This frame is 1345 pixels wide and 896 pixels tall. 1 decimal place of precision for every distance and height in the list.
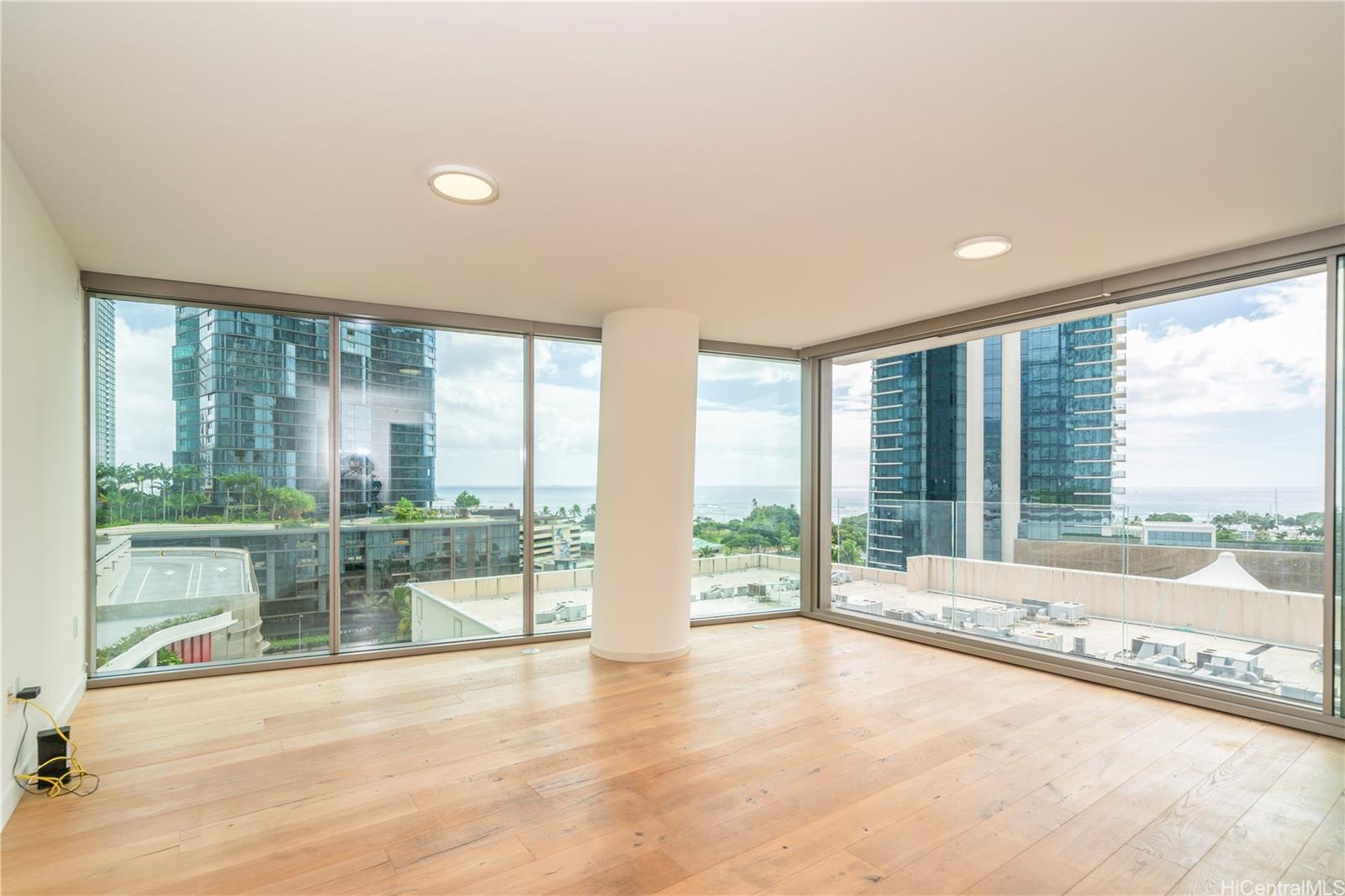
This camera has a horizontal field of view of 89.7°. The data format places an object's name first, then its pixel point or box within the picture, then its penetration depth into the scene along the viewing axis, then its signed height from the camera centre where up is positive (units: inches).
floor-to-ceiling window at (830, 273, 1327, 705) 137.5 -11.4
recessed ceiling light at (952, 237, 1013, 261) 129.3 +38.6
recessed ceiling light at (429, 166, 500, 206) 101.0 +40.1
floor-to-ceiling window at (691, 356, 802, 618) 230.1 -15.3
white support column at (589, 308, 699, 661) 181.5 -11.3
